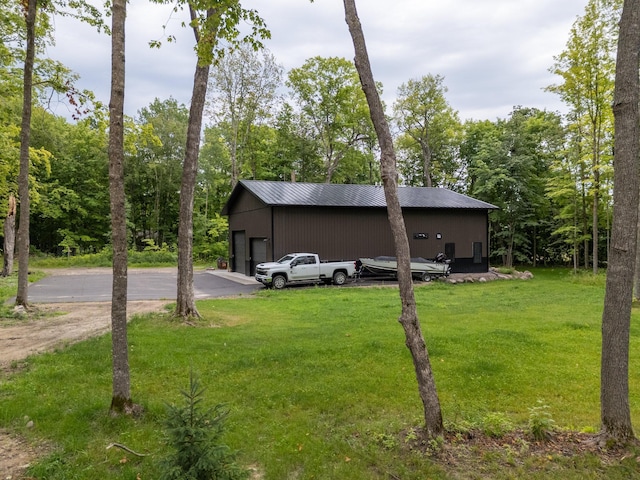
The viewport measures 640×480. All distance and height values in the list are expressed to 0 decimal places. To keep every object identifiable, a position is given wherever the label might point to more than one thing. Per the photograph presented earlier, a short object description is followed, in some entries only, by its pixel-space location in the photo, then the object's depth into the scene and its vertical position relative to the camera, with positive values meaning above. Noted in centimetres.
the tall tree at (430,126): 3428 +1019
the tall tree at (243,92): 2928 +1080
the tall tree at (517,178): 2673 +453
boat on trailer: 1862 -95
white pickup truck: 1582 -107
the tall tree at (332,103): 3350 +1135
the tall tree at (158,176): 3381 +529
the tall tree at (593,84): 1697 +715
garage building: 1880 +105
